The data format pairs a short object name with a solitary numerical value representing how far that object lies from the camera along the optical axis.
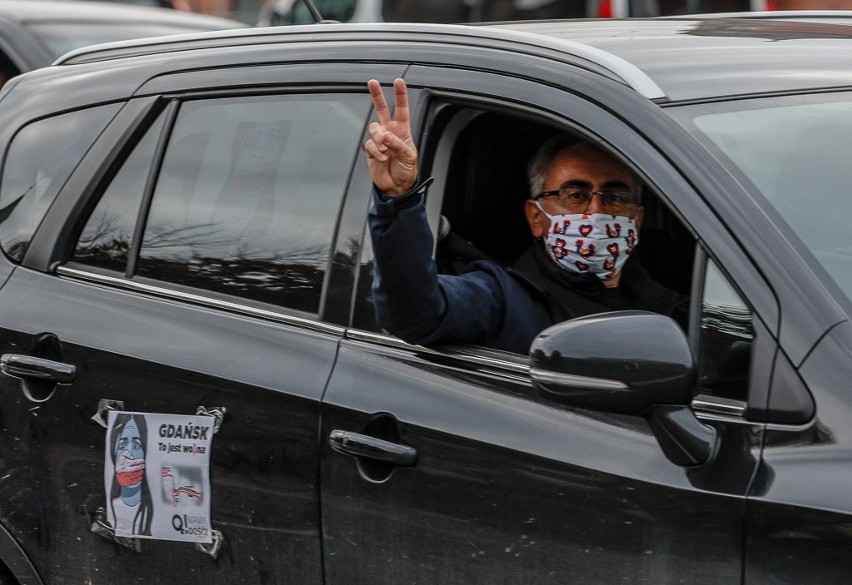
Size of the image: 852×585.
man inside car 5.78
